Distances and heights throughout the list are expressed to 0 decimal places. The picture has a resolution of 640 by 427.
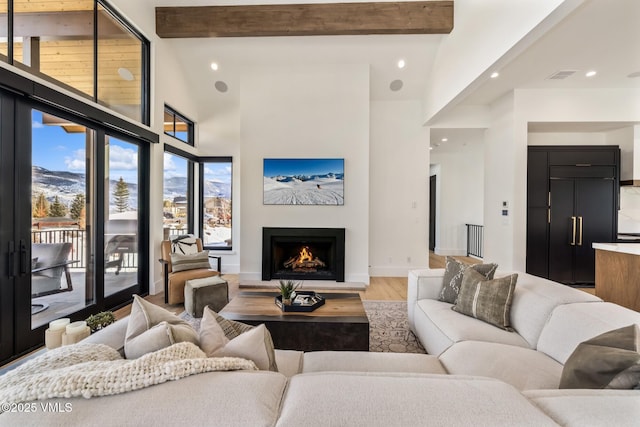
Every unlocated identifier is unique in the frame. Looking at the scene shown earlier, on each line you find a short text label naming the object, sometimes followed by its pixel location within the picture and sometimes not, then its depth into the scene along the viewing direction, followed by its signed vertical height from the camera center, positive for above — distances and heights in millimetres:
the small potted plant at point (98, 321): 1629 -662
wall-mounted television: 4641 +558
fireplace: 4664 -717
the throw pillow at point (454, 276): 2443 -593
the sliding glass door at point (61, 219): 2355 -66
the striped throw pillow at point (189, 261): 3791 -688
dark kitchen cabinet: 4367 +112
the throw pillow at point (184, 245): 4055 -480
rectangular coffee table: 2242 -966
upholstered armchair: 3596 -756
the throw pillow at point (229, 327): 1331 -591
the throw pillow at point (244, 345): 1067 -541
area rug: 2553 -1252
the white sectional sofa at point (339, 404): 694 -532
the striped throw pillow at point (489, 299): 2064 -679
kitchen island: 2971 -690
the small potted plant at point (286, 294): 2471 -735
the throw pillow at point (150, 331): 1049 -496
